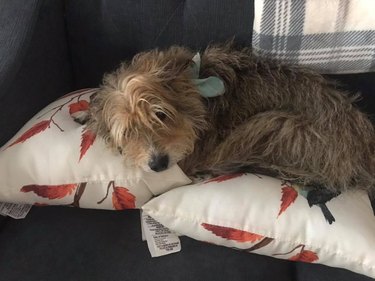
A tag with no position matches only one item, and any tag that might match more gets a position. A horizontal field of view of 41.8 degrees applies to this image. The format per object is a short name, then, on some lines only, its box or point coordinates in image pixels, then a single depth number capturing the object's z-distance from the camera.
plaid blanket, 1.59
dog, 1.58
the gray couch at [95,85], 1.58
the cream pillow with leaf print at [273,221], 1.49
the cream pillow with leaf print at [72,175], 1.65
